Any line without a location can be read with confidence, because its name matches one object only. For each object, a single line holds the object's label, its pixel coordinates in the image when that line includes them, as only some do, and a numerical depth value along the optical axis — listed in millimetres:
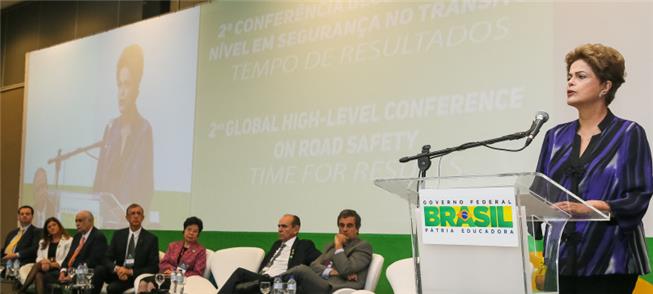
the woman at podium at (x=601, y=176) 2656
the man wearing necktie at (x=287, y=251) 6000
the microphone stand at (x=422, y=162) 2434
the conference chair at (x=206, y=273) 6508
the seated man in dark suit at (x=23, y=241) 8750
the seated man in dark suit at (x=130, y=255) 6871
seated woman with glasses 6680
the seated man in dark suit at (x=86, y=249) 7250
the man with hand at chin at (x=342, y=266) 5398
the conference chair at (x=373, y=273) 5492
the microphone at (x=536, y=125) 2604
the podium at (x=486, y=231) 2213
